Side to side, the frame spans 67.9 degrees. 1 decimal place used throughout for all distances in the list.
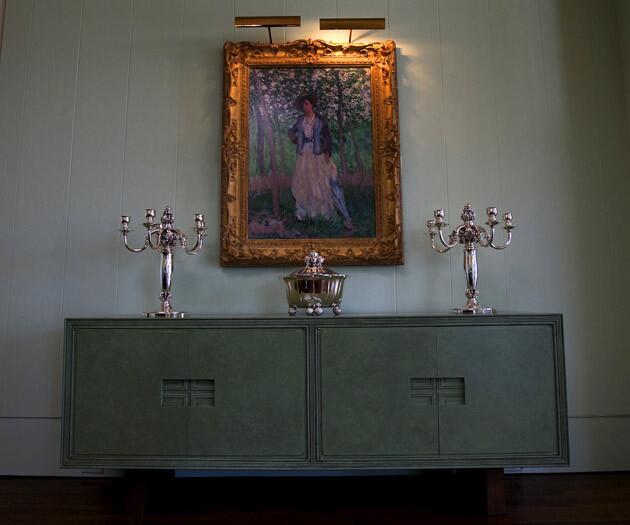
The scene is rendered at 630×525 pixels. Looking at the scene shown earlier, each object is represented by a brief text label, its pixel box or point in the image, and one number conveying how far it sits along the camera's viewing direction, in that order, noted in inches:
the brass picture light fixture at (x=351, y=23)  97.3
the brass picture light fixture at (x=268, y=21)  97.0
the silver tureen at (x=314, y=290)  84.4
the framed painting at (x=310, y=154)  99.2
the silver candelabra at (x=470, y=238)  90.9
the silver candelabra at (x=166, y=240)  90.8
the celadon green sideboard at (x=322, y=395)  73.9
